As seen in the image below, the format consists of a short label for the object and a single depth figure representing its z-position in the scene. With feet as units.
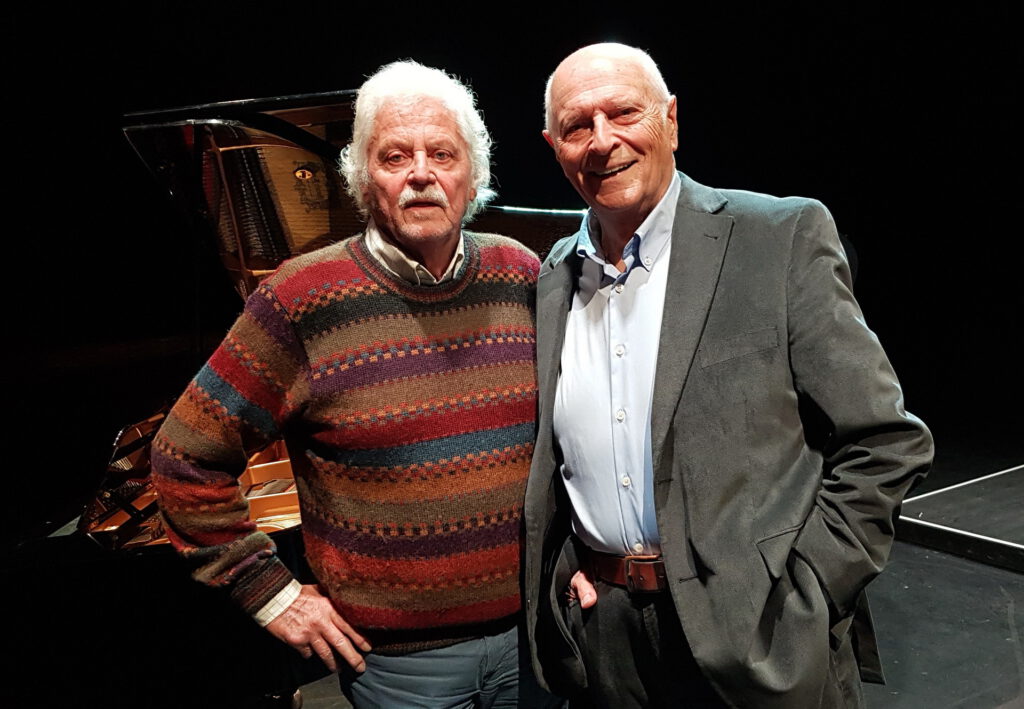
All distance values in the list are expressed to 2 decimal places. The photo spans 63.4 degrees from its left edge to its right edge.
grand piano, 7.85
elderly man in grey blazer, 4.25
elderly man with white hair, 4.83
